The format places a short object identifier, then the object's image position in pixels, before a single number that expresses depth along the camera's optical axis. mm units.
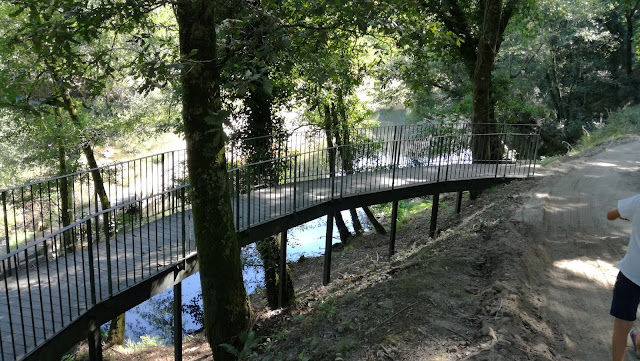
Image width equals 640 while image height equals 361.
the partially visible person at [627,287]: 3854
